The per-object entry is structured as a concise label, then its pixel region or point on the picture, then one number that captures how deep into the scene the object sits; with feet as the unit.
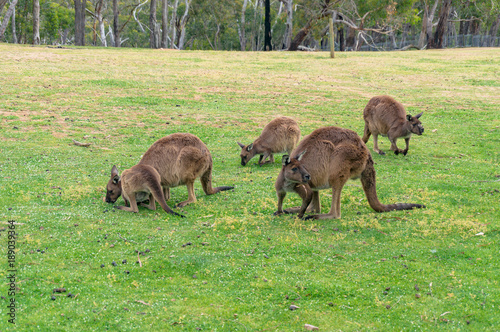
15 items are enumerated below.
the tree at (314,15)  115.65
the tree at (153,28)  123.54
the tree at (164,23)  129.83
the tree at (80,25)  121.48
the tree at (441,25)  118.11
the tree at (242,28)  169.27
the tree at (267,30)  123.13
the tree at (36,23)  111.61
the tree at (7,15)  95.45
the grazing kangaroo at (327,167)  22.13
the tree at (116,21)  137.39
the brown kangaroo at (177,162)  24.50
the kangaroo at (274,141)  34.53
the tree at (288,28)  128.88
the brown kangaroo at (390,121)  35.06
